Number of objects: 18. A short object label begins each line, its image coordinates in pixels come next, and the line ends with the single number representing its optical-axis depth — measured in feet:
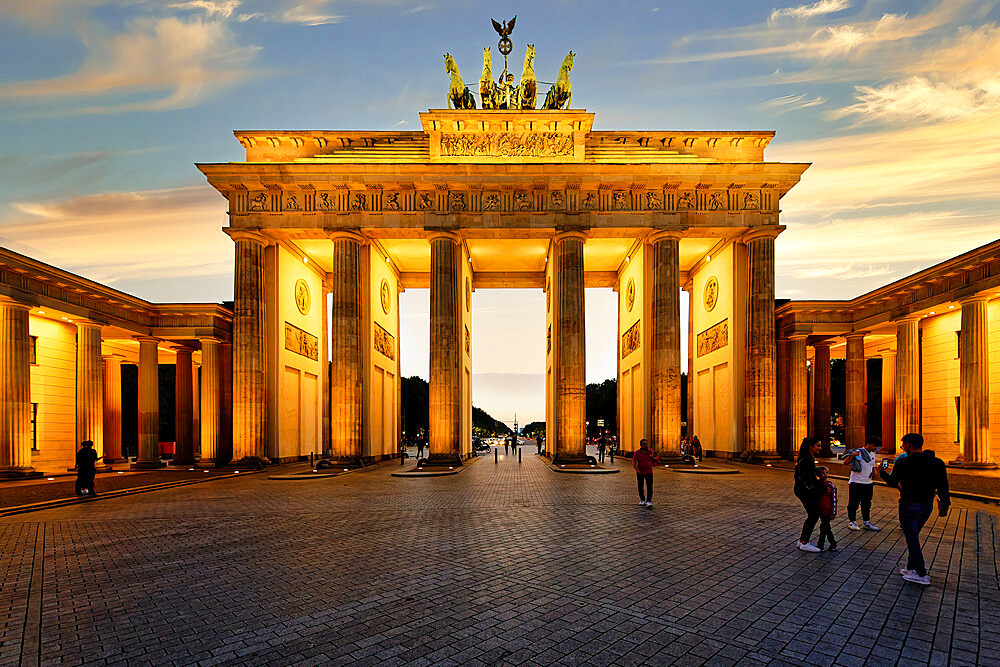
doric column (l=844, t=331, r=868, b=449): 102.78
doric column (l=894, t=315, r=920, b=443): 90.27
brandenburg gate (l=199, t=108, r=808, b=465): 90.94
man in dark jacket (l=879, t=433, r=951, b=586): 23.02
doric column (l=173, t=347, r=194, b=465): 103.91
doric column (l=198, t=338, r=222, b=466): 92.79
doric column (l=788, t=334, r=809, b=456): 95.57
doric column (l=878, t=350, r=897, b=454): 113.19
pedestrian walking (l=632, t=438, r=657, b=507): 43.37
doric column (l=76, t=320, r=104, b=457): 87.81
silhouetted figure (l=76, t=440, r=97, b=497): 53.72
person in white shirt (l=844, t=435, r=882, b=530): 34.06
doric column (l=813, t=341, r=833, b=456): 114.11
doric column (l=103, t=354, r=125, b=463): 109.81
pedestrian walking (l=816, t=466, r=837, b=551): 28.26
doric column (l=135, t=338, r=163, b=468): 96.84
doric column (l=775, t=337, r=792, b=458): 99.14
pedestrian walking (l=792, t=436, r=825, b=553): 28.60
